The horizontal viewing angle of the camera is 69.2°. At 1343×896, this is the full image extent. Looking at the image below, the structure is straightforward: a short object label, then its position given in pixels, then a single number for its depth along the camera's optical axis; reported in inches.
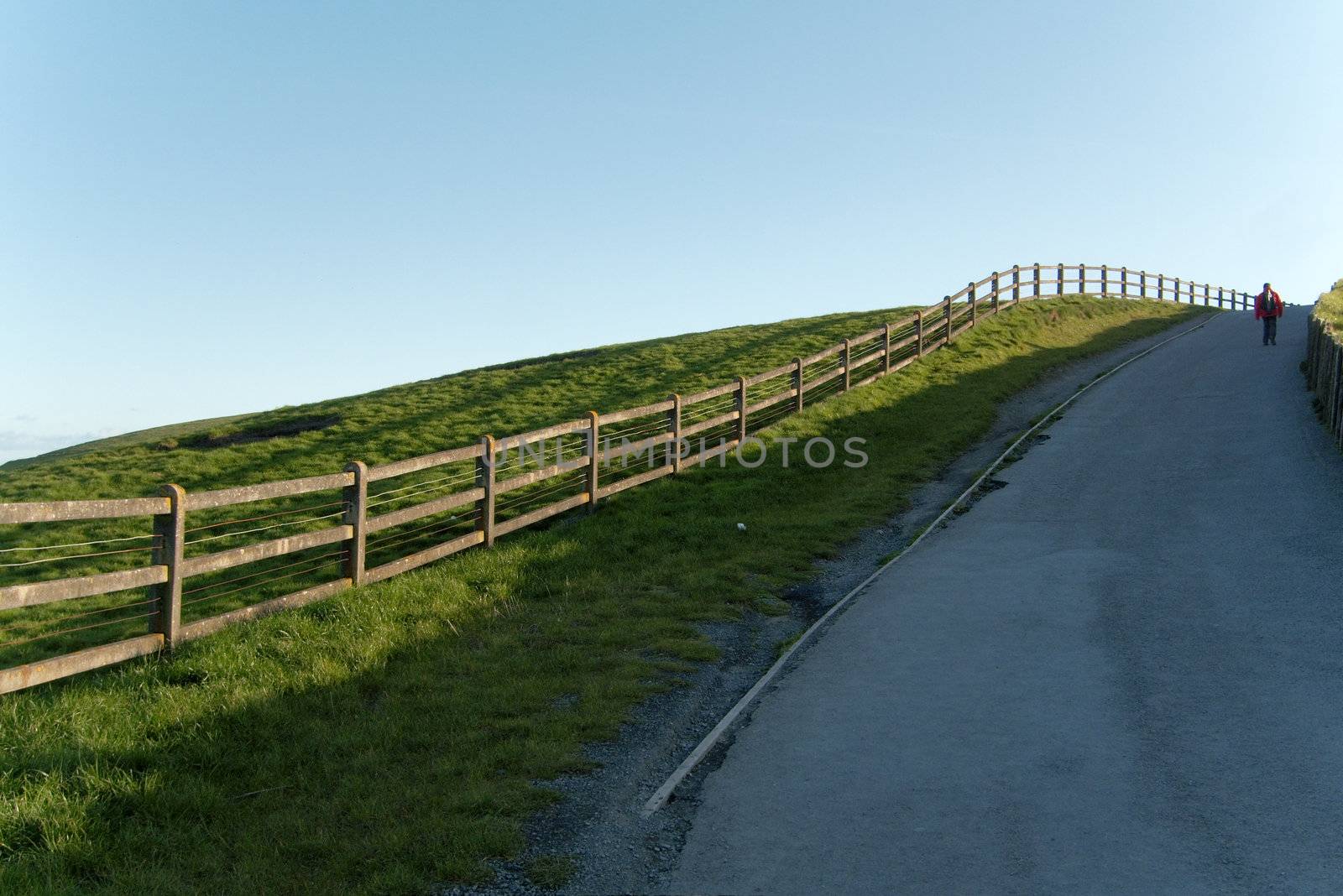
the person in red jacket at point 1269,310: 1053.8
